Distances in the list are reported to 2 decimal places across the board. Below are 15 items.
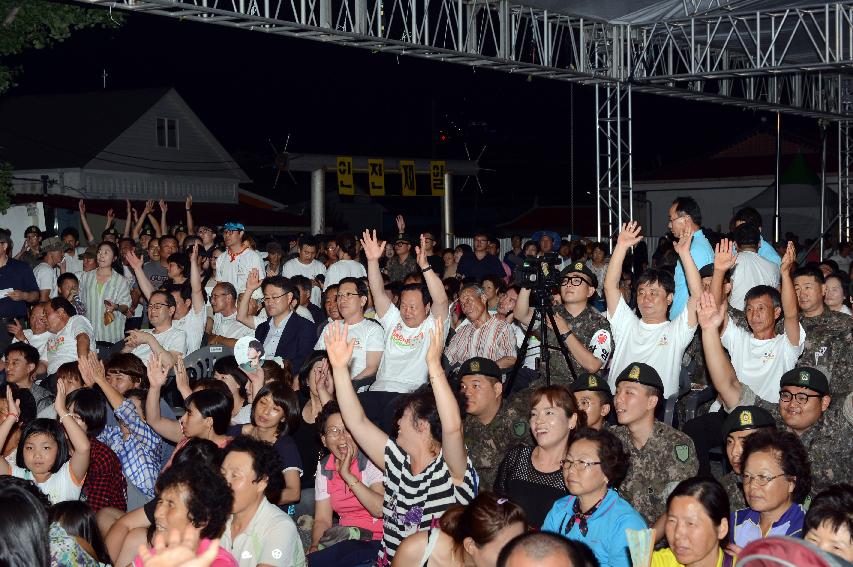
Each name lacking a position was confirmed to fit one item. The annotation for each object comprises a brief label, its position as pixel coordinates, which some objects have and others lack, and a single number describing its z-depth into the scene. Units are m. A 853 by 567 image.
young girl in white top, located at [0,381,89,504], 5.92
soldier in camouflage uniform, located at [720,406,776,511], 5.47
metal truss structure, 12.81
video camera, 7.29
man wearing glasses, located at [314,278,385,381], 8.22
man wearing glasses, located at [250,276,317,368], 8.95
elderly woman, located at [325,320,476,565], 5.07
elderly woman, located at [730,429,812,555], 4.83
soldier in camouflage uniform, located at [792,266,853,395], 6.45
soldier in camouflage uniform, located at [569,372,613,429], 6.18
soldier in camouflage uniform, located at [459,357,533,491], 6.32
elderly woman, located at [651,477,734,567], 4.41
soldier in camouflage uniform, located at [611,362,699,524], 5.59
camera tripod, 7.12
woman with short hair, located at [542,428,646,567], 4.73
